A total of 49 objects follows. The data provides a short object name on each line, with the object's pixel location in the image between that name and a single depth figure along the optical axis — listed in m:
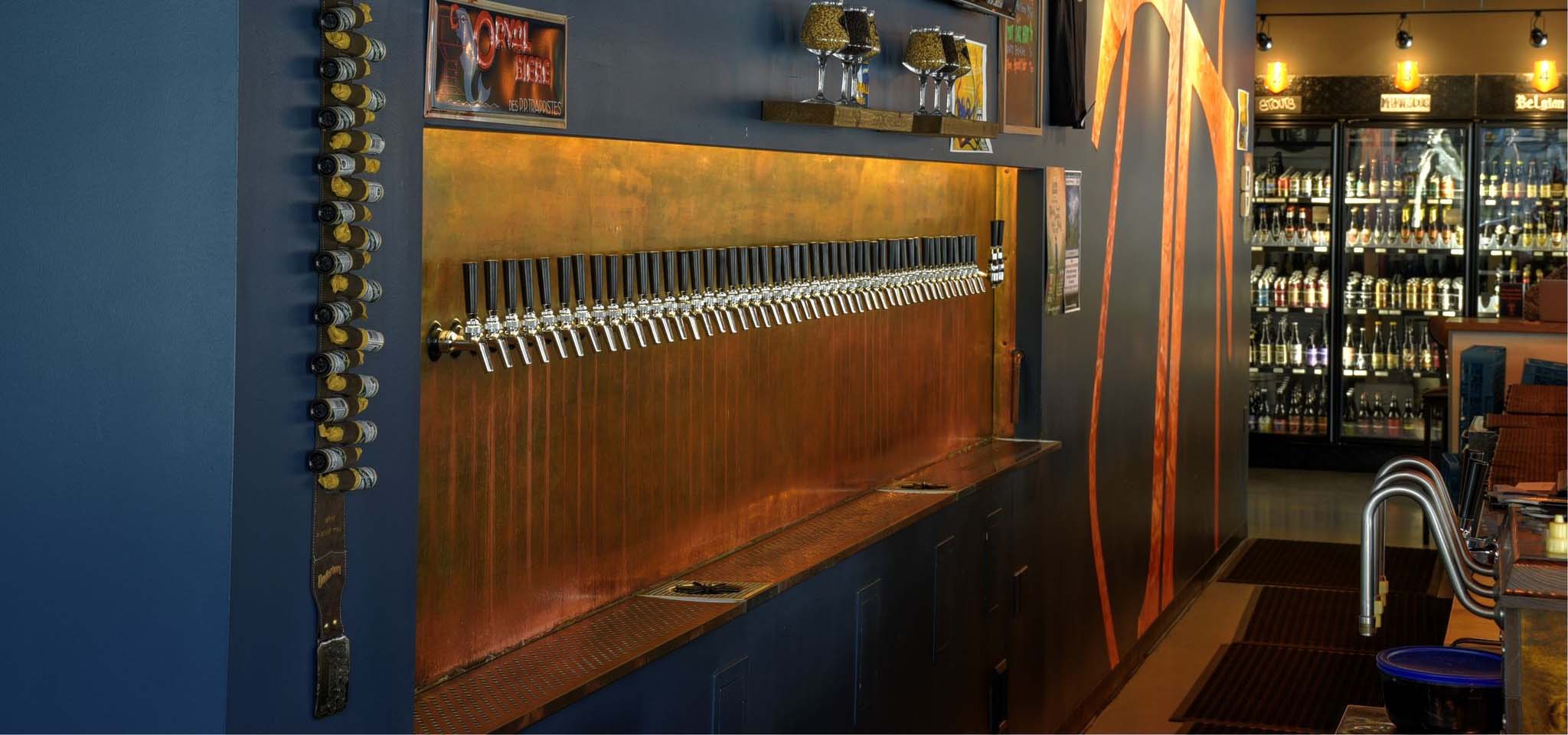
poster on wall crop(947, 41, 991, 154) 4.77
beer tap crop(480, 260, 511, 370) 2.89
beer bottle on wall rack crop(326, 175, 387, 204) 2.26
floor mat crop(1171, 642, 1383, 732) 5.93
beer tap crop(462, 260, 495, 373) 2.84
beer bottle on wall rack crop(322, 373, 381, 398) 2.26
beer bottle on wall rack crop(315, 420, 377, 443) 2.25
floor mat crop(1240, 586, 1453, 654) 7.02
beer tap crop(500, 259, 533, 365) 2.94
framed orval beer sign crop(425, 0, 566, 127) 2.56
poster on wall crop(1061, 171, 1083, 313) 5.82
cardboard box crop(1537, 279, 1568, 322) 8.70
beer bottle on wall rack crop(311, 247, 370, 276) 2.23
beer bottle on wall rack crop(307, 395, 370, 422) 2.24
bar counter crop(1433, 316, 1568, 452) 8.56
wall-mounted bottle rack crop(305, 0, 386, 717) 2.24
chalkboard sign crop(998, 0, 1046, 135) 5.12
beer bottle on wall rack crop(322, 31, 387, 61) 2.24
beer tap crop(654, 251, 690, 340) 3.43
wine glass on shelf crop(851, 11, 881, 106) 3.86
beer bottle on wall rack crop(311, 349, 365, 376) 2.23
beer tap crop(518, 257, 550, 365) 2.98
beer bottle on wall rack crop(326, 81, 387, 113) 2.24
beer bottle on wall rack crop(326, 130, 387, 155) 2.25
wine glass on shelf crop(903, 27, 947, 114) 4.32
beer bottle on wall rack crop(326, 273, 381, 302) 2.26
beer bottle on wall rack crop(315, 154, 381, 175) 2.23
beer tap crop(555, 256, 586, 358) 3.09
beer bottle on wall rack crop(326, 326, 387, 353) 2.26
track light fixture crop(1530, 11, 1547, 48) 10.94
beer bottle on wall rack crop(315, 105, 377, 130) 2.23
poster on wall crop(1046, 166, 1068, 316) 5.62
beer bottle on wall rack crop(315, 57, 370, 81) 2.22
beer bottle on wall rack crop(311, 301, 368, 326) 2.24
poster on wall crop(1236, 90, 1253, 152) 9.12
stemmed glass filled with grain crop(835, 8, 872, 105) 3.82
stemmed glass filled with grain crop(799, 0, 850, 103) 3.77
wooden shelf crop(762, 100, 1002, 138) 3.64
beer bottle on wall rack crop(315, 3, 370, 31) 2.22
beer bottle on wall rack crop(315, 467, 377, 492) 2.27
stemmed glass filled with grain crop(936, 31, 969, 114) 4.40
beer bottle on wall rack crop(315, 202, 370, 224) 2.24
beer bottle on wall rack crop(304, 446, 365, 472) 2.24
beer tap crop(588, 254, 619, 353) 3.19
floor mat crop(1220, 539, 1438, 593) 8.25
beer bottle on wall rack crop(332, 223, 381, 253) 2.26
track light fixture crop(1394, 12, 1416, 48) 11.16
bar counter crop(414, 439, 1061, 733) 2.71
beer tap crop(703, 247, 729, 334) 3.63
